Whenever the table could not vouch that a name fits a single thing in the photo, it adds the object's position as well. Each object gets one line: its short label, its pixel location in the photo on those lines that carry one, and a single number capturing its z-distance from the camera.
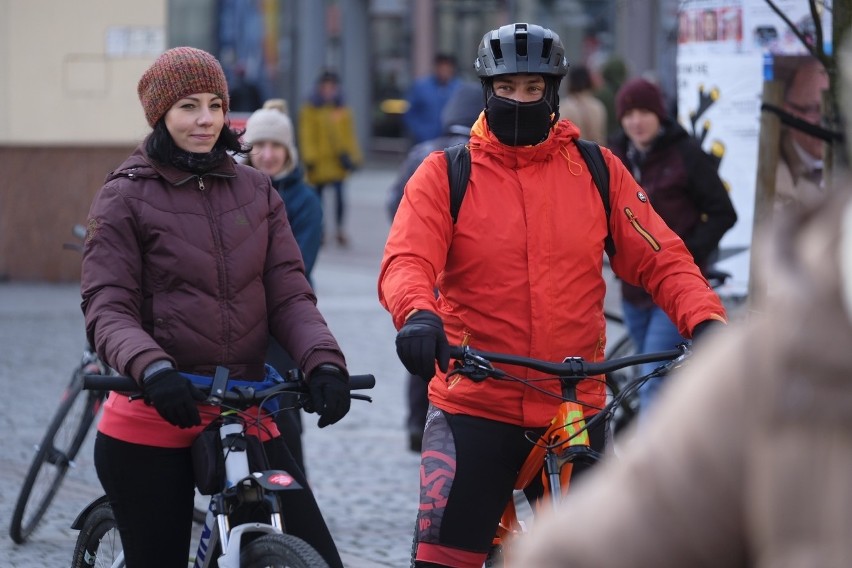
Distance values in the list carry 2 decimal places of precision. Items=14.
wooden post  10.83
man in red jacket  7.25
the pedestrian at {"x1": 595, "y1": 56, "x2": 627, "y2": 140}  29.76
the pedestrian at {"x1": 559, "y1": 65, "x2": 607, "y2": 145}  25.70
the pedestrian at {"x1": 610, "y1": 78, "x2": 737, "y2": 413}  12.99
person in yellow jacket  33.31
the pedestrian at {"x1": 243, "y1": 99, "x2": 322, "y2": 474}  11.70
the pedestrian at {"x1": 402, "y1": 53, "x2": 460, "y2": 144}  34.34
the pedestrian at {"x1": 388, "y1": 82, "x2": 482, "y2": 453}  14.47
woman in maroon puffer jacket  7.00
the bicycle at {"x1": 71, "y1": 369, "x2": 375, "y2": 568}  6.35
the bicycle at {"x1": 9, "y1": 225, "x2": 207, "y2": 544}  11.62
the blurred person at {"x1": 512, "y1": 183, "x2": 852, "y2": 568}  2.03
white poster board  14.21
